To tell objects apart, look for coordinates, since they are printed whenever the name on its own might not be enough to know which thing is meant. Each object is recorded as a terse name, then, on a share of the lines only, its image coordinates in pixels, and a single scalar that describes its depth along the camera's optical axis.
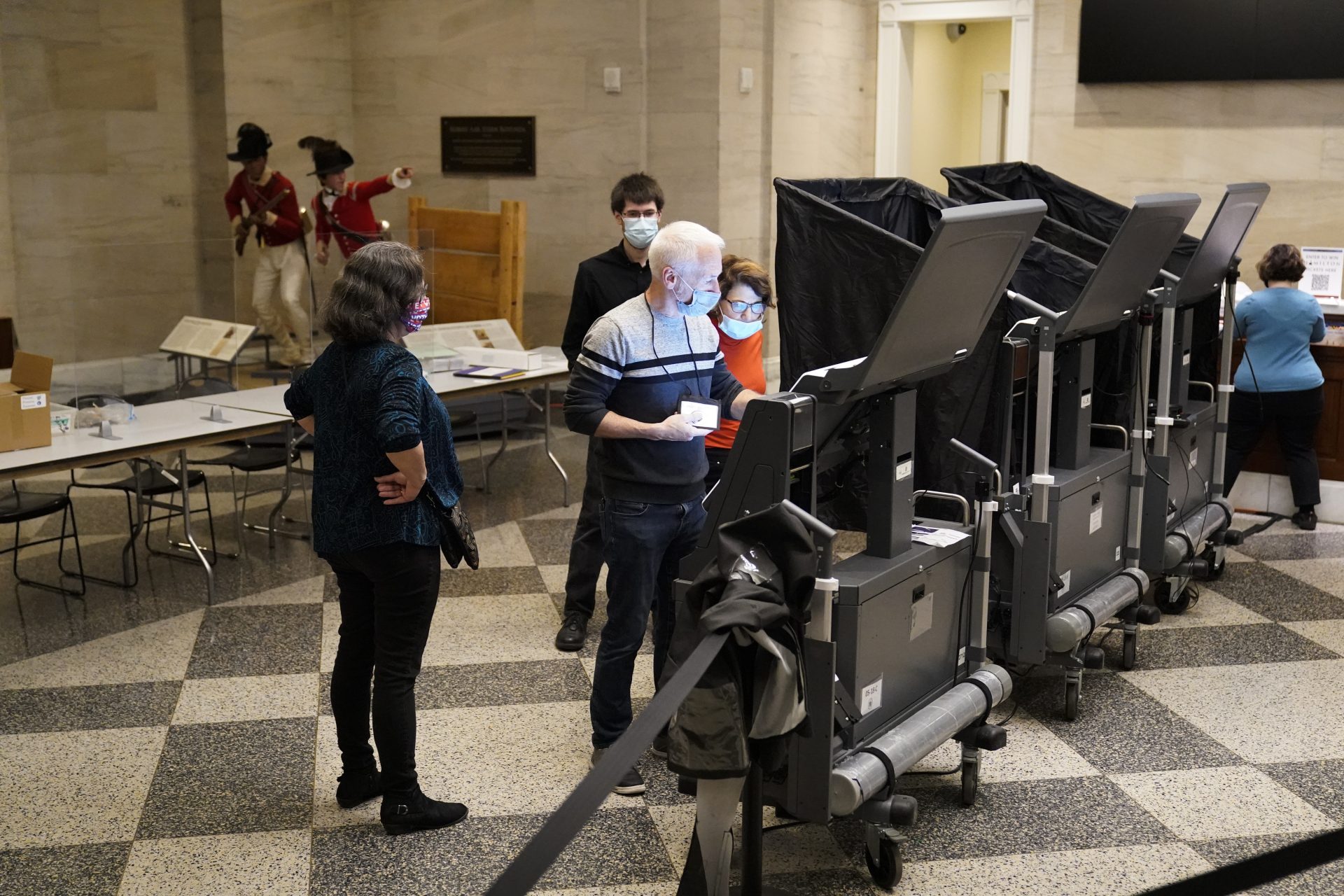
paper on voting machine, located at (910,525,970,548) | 3.66
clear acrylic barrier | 6.75
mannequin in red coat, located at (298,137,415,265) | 8.83
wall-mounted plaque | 10.32
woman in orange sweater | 4.23
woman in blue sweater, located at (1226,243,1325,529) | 6.52
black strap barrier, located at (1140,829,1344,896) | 2.15
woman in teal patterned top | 3.40
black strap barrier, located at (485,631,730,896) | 2.09
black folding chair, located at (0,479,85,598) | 5.40
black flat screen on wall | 8.85
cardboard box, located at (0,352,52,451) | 5.25
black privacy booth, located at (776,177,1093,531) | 4.21
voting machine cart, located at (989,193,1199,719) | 4.31
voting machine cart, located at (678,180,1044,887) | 3.13
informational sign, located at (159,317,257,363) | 7.01
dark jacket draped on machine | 2.71
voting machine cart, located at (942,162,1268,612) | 5.23
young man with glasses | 4.93
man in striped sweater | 3.68
